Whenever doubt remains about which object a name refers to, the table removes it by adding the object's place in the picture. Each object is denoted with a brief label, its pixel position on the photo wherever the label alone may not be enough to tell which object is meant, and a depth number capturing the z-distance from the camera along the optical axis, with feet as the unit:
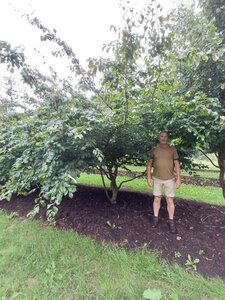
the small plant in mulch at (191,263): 8.68
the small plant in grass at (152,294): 7.33
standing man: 10.87
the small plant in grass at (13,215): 13.93
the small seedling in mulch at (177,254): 9.14
